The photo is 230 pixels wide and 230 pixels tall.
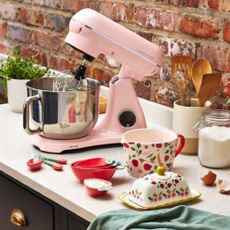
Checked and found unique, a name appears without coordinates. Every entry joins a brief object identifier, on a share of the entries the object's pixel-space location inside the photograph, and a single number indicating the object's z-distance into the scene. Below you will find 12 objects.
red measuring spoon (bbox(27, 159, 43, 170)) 2.36
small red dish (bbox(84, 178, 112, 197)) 2.19
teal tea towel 1.98
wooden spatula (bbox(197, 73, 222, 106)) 2.44
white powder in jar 2.37
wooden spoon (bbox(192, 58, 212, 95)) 2.52
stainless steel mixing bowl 2.47
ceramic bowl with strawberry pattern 2.30
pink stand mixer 2.45
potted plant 2.89
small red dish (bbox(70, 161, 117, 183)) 2.26
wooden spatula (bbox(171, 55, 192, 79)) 2.53
